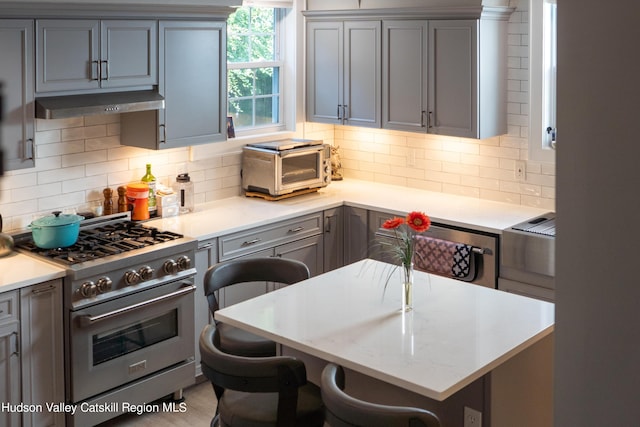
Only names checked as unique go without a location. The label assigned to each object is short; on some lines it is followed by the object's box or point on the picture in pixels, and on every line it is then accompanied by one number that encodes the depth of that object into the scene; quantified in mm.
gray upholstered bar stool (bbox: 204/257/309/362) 3820
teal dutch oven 4270
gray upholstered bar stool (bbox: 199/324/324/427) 2881
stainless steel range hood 4086
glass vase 3395
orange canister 4891
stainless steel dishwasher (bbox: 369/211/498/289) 4840
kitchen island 2867
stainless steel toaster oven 5488
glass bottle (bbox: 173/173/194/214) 5215
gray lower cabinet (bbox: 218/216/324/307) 4930
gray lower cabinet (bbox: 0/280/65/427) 3863
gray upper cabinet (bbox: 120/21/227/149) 4723
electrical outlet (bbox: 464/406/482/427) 3146
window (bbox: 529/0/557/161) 5078
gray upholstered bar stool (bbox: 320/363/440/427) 2453
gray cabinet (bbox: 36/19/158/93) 4113
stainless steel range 4082
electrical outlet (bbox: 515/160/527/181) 5336
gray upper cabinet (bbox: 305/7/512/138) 5129
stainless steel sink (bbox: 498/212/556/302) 4590
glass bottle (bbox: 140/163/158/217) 5016
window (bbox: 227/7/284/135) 5637
